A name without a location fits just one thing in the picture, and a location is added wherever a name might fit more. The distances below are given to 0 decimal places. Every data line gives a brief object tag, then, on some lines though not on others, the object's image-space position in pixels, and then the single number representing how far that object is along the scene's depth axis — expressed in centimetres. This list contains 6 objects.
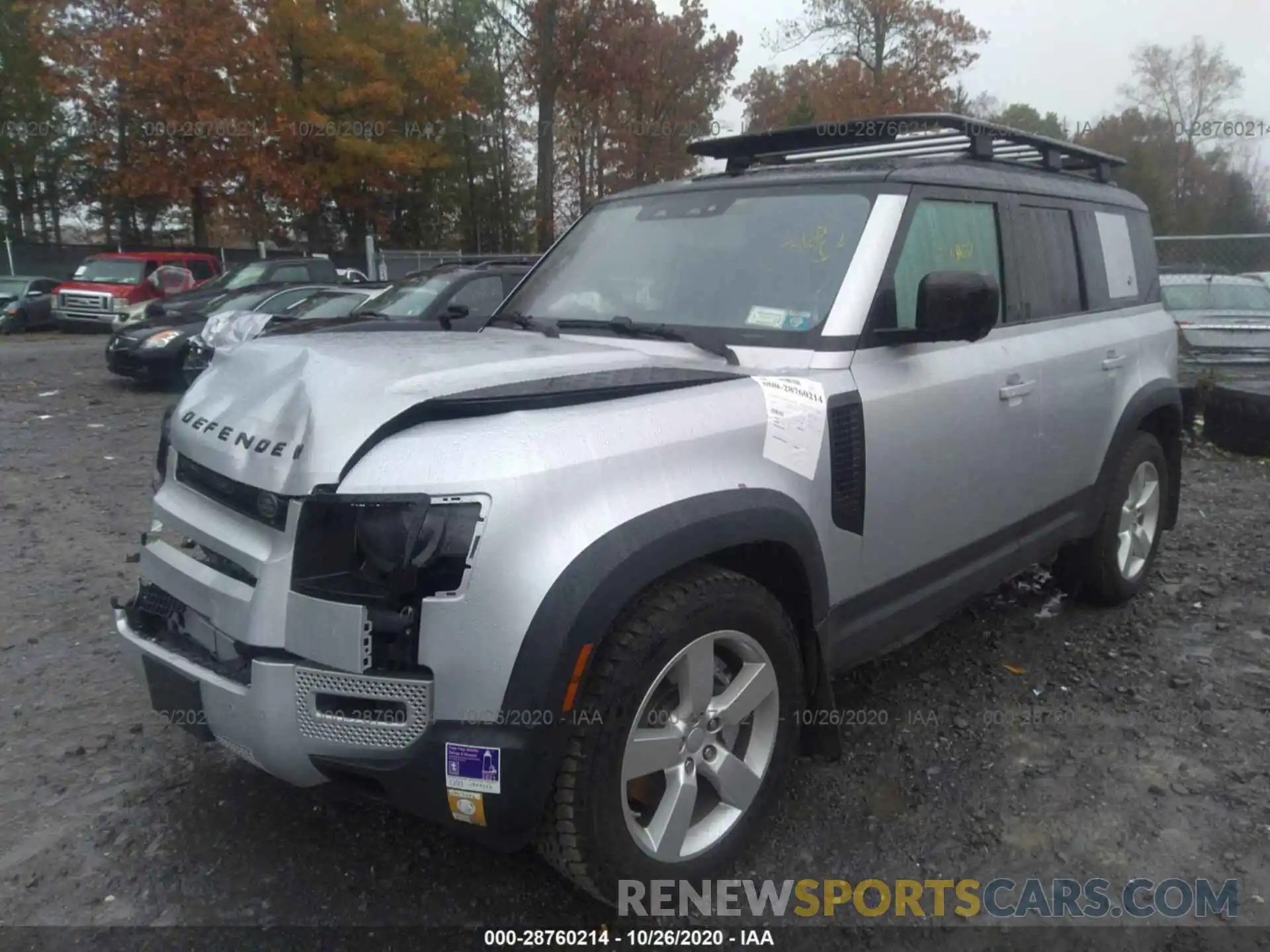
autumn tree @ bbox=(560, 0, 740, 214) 3062
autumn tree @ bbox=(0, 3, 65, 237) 3225
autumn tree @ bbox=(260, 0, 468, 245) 2597
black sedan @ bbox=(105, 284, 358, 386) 1223
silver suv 224
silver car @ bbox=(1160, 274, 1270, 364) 1066
